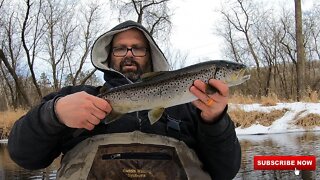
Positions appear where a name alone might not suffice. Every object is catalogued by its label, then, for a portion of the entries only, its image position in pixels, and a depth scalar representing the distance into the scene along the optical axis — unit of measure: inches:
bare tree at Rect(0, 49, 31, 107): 635.5
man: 58.2
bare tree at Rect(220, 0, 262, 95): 808.6
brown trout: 58.5
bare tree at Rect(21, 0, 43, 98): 657.8
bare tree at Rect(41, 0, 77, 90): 730.8
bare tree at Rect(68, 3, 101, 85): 792.5
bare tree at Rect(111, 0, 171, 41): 661.1
